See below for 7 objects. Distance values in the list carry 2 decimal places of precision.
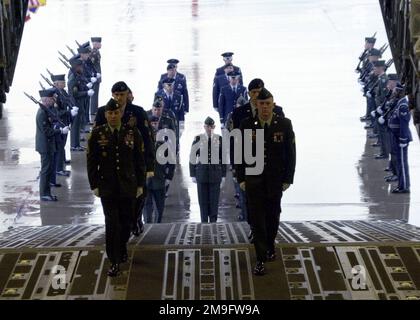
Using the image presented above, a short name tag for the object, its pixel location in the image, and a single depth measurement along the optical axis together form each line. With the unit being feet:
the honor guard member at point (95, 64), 69.51
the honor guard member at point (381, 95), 55.57
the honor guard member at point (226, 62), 61.36
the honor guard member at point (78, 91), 60.34
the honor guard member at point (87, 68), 65.57
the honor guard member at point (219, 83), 59.82
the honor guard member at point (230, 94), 58.39
